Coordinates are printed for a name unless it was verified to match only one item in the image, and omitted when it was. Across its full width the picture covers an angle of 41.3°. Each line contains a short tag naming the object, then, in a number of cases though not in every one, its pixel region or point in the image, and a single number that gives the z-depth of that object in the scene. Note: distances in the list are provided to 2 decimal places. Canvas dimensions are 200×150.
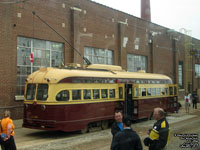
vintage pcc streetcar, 12.26
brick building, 17.84
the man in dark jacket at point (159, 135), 5.06
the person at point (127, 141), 4.62
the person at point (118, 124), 5.59
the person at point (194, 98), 26.88
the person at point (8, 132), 7.54
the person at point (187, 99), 23.42
